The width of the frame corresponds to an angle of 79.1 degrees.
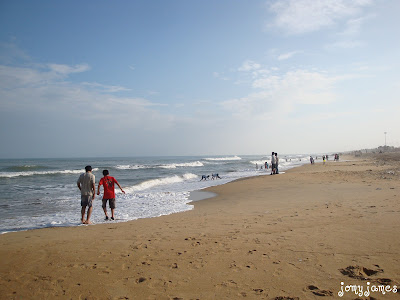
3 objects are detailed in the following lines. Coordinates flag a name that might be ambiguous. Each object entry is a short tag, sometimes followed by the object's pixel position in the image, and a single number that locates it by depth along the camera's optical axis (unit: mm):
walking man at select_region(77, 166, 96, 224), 7922
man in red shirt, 8383
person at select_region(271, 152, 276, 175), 21650
